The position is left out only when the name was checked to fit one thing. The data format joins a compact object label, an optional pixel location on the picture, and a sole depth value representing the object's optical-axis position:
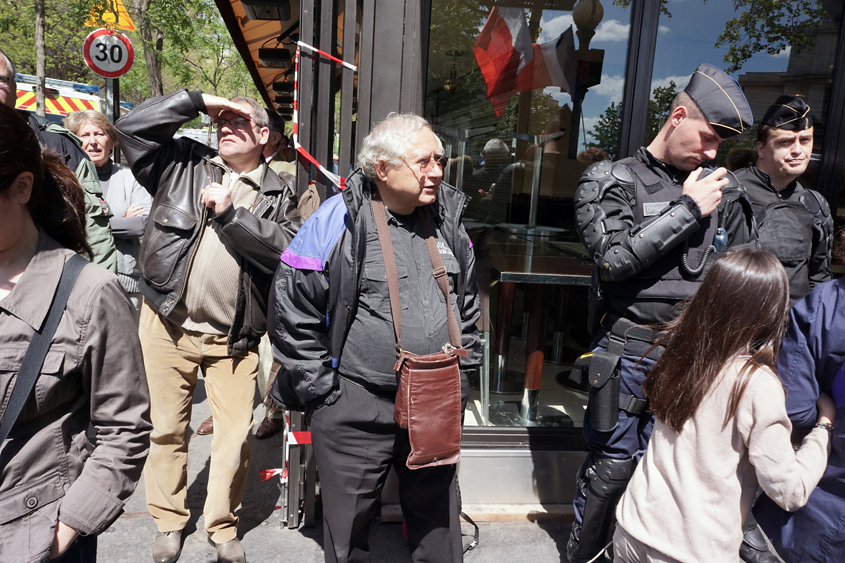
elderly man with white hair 2.25
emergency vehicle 16.50
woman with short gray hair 4.09
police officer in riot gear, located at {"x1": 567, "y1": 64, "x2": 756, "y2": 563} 2.53
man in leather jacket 2.81
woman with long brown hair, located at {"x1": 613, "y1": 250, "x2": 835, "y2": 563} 1.79
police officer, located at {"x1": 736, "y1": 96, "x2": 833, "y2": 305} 3.19
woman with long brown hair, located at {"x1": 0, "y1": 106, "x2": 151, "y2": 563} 1.40
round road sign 8.25
